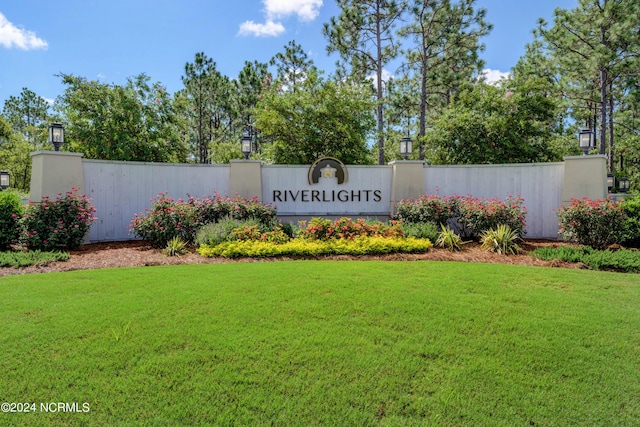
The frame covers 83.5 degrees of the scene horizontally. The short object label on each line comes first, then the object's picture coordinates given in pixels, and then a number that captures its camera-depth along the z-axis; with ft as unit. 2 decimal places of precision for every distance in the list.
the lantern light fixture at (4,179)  47.75
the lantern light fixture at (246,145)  31.58
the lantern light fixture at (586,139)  27.71
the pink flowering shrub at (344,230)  24.94
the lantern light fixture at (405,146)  31.37
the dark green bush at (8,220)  23.09
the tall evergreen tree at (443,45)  55.93
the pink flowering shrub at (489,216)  26.03
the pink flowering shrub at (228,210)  27.78
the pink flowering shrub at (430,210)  27.99
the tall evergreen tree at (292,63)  73.00
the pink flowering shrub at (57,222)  23.50
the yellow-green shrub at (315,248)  21.94
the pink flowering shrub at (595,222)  23.52
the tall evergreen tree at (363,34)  57.21
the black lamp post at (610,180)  48.22
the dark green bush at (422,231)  25.55
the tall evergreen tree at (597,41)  47.34
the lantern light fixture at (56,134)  26.18
